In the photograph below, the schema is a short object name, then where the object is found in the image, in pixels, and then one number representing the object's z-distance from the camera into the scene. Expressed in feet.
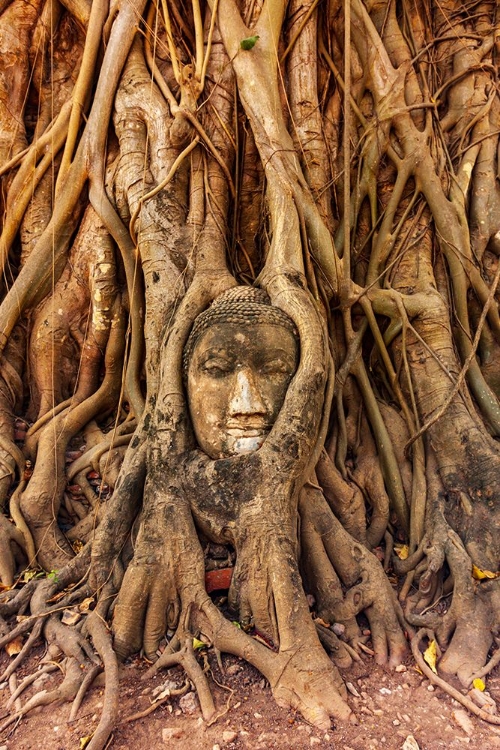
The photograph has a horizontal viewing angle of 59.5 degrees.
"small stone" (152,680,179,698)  5.87
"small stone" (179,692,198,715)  5.58
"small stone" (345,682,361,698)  5.88
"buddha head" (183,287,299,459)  7.81
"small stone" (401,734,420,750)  5.03
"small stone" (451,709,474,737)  5.34
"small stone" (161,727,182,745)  5.16
